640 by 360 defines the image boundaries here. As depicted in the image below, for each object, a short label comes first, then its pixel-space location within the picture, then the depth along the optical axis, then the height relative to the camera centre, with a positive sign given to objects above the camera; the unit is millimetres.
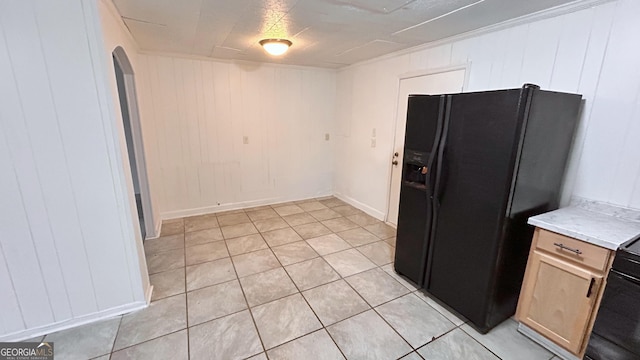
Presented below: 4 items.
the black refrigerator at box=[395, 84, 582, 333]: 1626 -379
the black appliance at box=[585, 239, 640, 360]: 1319 -937
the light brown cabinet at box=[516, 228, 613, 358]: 1493 -960
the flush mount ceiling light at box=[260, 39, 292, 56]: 2723 +805
